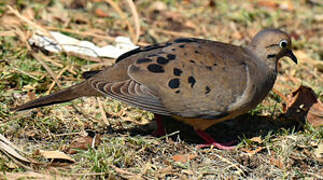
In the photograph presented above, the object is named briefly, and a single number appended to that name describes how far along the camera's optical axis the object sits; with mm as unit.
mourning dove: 7195
